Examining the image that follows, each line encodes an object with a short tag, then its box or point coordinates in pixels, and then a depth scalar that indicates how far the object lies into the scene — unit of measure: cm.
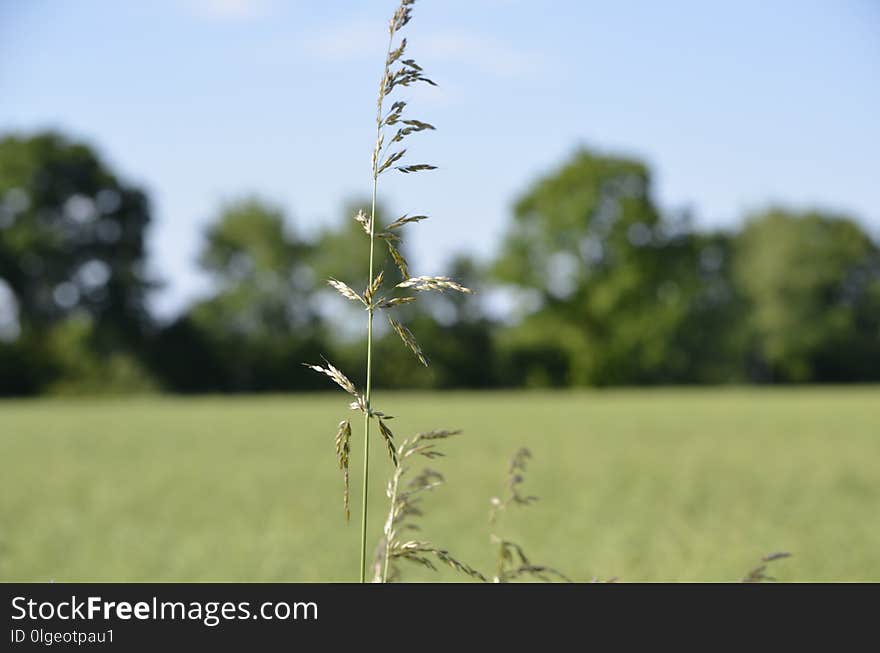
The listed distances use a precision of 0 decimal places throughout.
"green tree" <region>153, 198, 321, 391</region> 5797
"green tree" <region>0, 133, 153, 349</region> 5859
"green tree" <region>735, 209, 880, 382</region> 6812
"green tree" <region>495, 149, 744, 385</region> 6662
